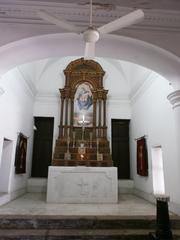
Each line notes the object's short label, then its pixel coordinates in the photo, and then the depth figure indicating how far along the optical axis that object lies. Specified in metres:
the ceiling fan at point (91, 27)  2.32
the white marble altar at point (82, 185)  6.18
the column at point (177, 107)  4.21
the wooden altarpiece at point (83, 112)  8.31
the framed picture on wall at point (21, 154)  6.79
